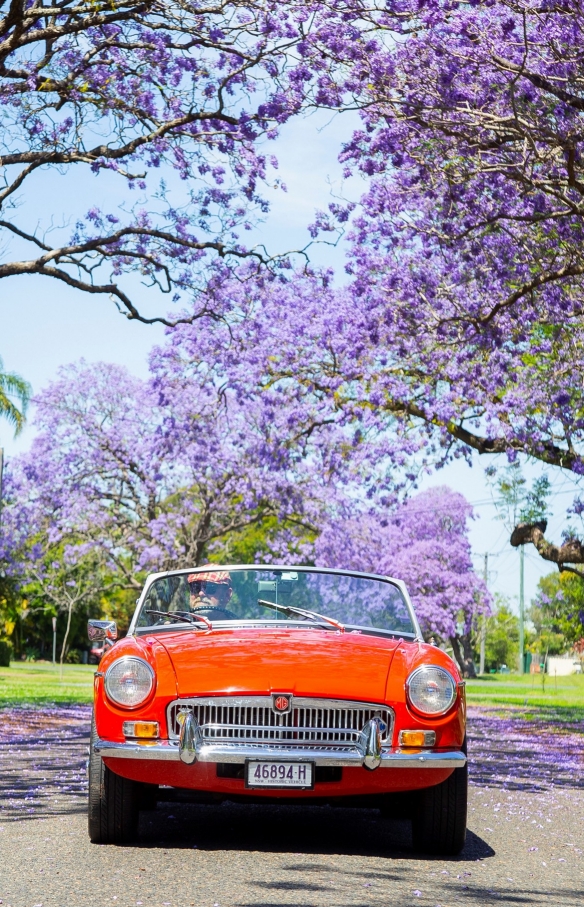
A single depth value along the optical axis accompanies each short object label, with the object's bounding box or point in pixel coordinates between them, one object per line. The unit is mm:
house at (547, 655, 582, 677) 105688
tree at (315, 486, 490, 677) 46812
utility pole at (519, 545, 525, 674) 70000
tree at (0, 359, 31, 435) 36906
